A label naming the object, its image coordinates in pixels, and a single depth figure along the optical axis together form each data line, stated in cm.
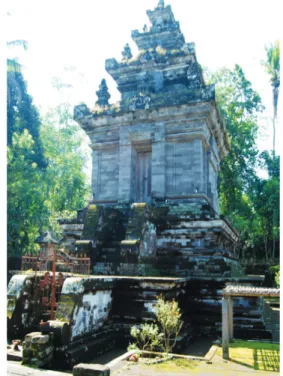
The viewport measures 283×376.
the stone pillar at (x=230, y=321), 662
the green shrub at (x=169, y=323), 611
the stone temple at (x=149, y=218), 677
